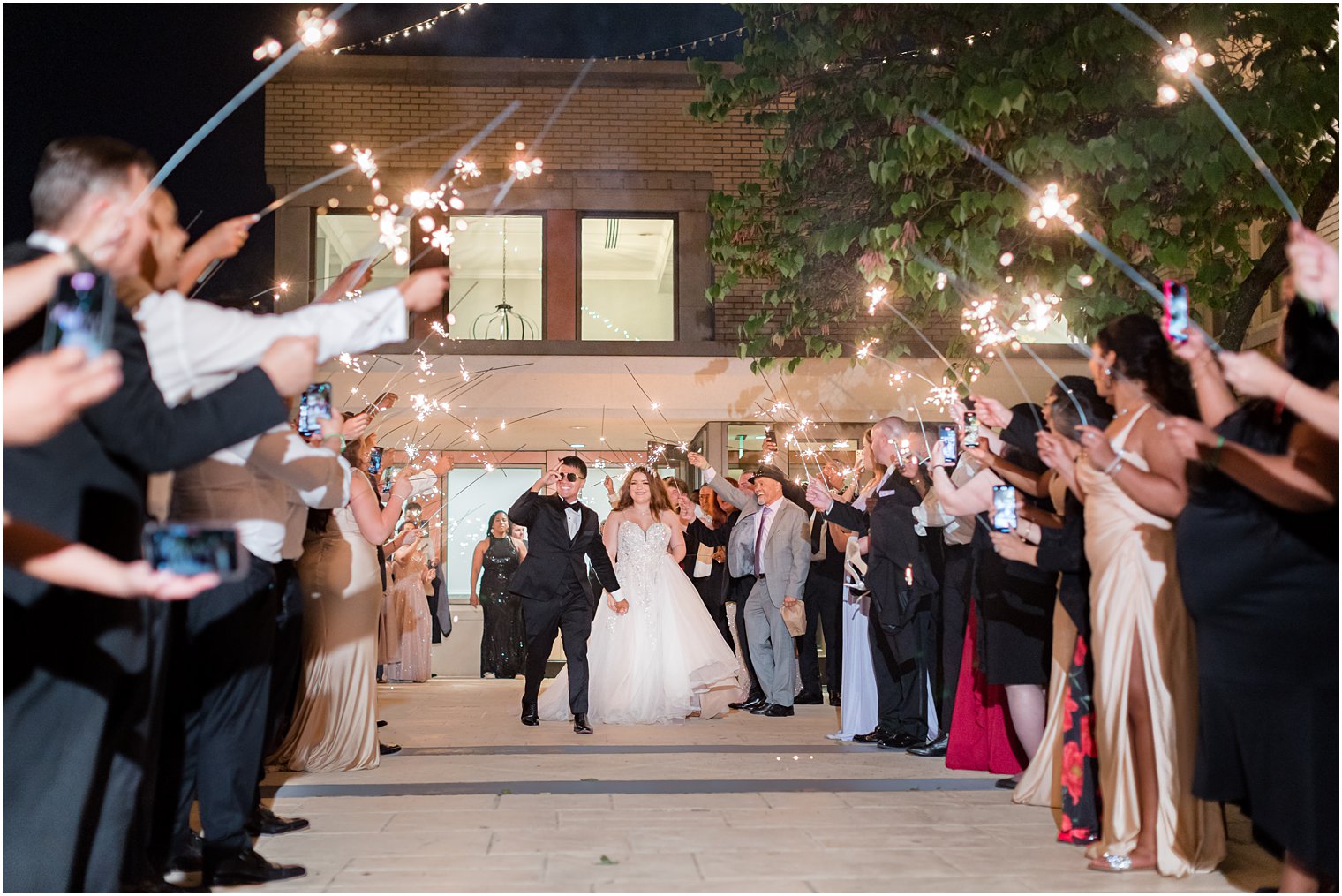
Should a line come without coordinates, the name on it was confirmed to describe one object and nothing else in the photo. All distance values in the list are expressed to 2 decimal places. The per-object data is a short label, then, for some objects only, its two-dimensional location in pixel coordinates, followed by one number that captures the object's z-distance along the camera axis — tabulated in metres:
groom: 8.34
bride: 8.80
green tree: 6.56
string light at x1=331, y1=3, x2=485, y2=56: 13.18
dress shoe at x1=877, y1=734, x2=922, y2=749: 7.24
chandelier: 14.74
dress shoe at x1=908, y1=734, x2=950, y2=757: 6.99
